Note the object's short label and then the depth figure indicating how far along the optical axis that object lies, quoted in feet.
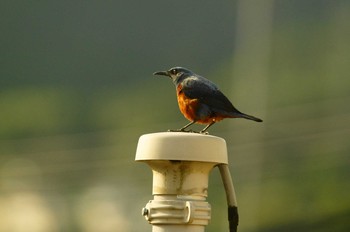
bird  36.60
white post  34.78
